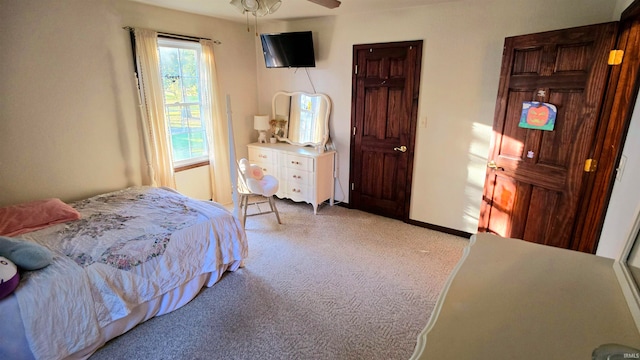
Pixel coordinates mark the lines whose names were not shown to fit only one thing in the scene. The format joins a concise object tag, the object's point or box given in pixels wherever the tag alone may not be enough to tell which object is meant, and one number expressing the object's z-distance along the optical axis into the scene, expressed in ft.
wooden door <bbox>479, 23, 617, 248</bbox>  7.50
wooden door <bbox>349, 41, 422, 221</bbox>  11.71
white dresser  13.32
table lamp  14.80
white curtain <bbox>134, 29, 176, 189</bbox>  10.88
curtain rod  10.51
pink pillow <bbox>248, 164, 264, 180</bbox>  11.91
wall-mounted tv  12.84
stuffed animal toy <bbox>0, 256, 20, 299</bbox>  5.39
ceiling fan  7.41
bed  5.61
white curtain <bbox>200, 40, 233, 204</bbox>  12.98
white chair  11.75
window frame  11.81
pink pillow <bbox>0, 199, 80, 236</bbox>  7.60
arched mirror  13.91
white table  2.62
